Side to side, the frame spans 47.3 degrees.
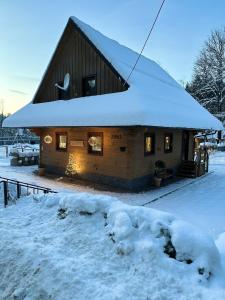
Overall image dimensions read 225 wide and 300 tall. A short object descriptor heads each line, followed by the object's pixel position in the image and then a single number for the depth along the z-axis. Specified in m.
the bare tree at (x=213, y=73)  32.53
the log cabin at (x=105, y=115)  10.67
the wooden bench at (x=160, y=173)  11.77
